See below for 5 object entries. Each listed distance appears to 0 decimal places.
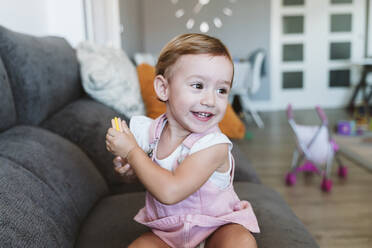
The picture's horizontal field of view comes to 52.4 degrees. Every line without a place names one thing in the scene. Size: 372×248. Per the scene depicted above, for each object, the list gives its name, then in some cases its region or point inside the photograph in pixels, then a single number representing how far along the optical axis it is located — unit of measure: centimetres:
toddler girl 83
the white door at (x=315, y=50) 657
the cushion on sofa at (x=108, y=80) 190
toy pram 276
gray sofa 85
